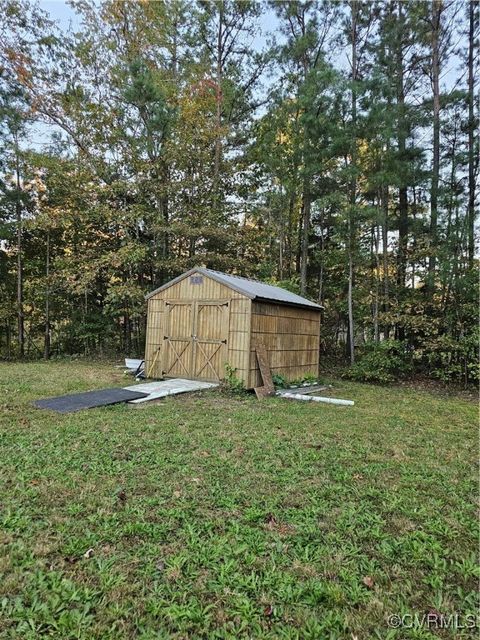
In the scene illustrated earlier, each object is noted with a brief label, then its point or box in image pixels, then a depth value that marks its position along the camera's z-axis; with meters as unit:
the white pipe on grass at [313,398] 7.22
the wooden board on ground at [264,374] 7.70
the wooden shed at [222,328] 8.01
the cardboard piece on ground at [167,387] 7.02
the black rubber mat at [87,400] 5.88
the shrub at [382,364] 10.03
